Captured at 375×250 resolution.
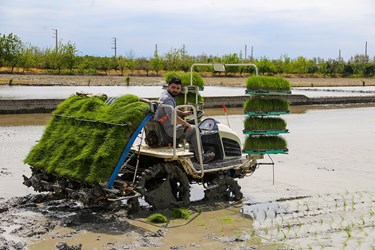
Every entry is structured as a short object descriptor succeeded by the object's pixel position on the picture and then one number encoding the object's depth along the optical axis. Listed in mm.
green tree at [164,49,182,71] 98438
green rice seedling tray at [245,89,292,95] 11633
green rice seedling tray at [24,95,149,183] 8930
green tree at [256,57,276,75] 96938
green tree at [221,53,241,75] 106500
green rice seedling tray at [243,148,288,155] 11617
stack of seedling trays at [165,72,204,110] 12336
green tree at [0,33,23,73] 71500
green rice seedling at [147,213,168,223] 9102
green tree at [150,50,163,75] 93688
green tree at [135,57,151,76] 95875
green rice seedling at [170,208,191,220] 9430
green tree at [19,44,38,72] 77931
